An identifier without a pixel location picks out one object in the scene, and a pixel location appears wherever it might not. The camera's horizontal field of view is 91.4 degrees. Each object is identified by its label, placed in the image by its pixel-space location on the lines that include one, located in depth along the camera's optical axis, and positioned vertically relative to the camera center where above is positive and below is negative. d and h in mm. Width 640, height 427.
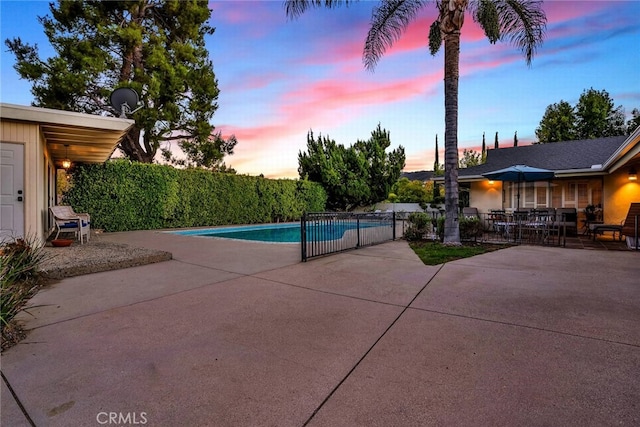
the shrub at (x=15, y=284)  2537 -801
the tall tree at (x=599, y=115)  23609 +7002
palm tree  7790 +4799
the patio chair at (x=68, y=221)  7592 -281
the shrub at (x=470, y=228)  8922 -604
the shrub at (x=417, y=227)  9320 -591
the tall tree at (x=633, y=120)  23011 +6429
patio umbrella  9523 +1024
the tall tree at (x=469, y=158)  32862 +5301
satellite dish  8551 +3079
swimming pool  6824 -931
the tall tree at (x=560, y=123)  24688 +6739
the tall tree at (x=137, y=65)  13406 +6693
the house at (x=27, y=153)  5699 +1062
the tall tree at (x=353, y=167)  20766 +2778
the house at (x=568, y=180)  10625 +1011
